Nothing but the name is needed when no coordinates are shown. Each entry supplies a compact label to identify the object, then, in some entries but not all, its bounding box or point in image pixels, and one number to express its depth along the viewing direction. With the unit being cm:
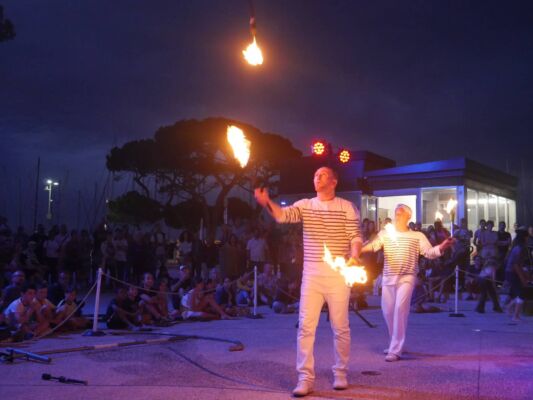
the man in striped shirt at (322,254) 530
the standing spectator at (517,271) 1177
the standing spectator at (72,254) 1659
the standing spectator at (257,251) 1644
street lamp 3312
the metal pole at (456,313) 1243
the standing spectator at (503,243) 1655
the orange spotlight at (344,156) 1348
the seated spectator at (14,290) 1027
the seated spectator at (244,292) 1439
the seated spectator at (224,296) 1320
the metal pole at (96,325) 958
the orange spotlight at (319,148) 1201
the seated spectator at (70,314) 991
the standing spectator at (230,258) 1605
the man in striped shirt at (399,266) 702
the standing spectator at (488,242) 1540
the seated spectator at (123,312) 1037
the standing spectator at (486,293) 1320
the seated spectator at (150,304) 1130
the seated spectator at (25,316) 905
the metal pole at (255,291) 1250
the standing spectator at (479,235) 1614
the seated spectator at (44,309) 945
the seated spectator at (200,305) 1230
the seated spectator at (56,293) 1112
